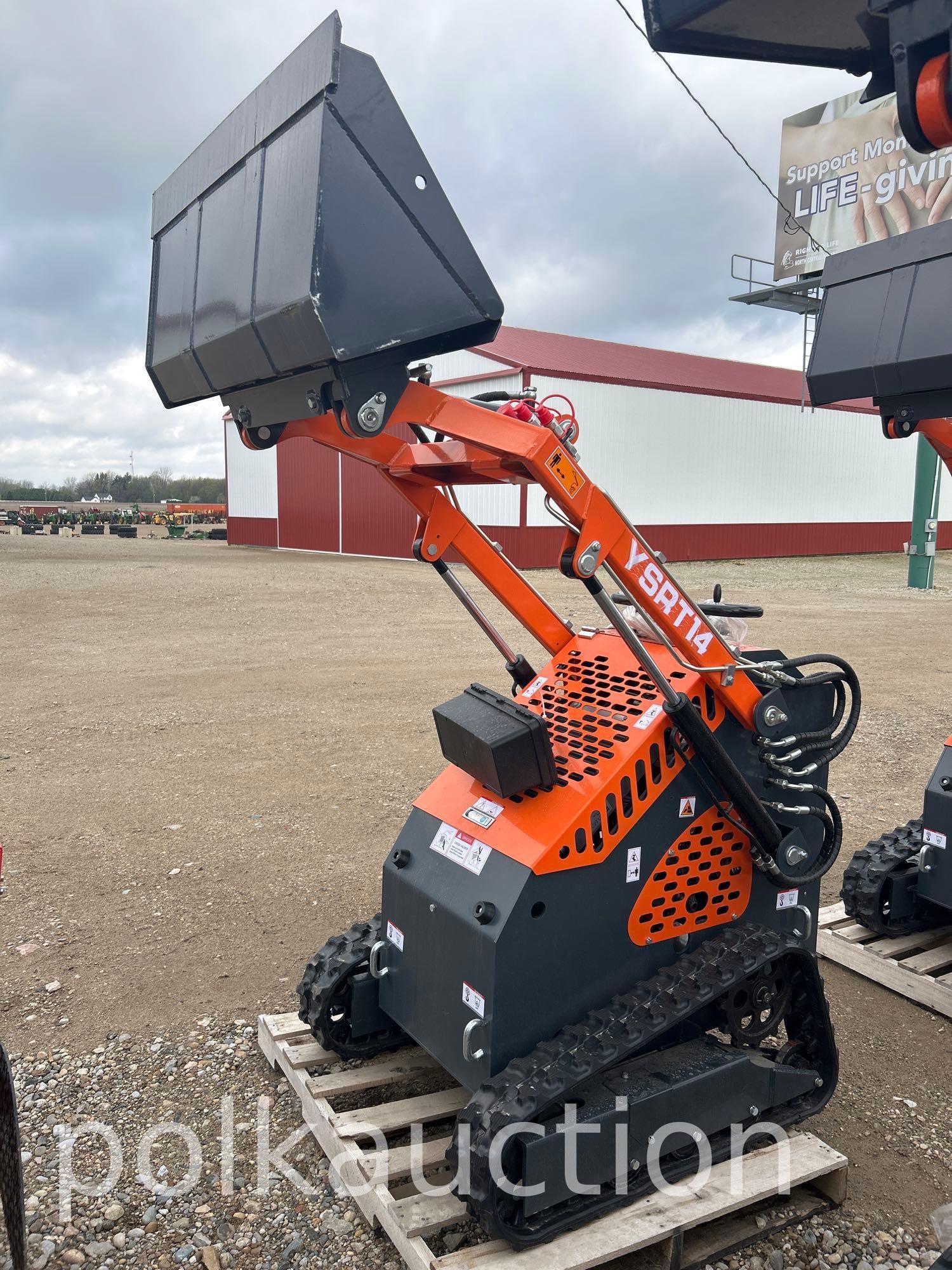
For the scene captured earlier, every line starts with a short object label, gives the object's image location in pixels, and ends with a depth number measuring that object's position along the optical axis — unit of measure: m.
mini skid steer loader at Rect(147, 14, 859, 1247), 2.46
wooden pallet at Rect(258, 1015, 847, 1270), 2.48
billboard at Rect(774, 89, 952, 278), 23.02
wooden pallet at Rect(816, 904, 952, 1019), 3.94
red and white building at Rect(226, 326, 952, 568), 21.75
